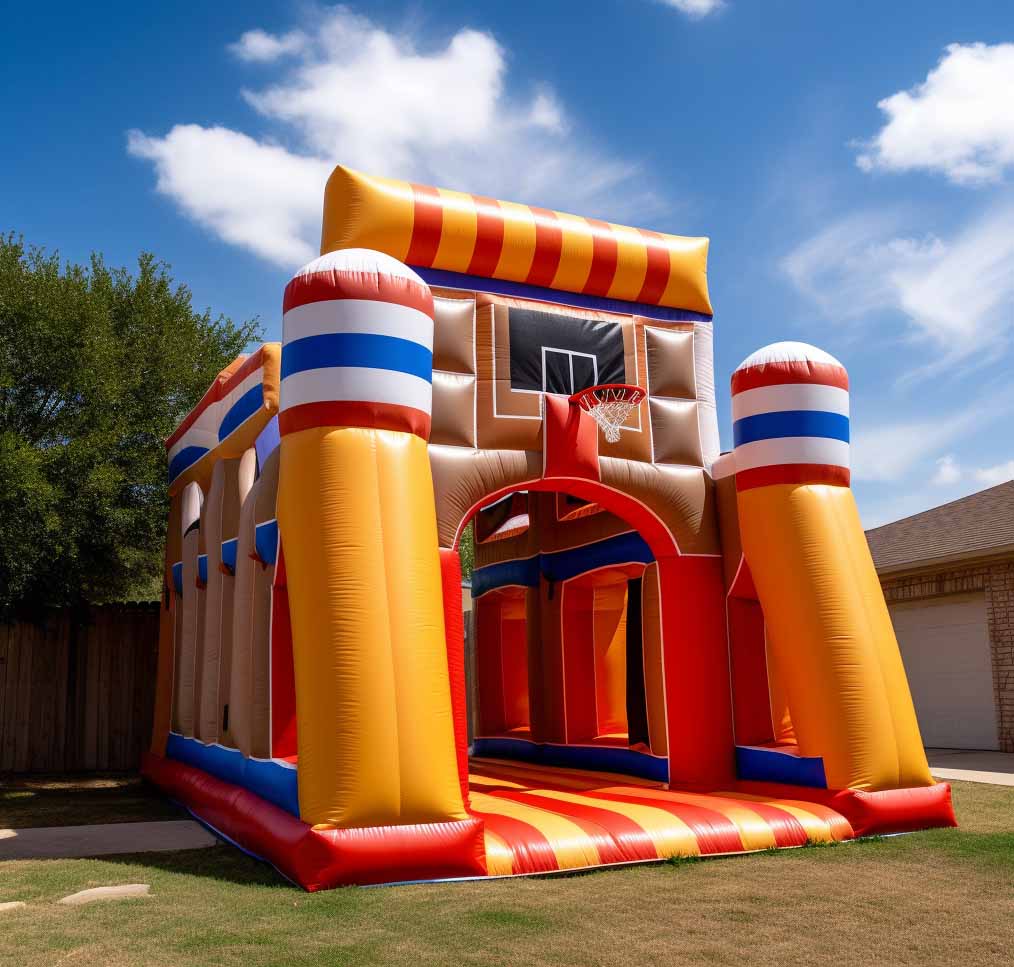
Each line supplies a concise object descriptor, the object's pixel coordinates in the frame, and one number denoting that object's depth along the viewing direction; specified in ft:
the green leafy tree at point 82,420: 32.35
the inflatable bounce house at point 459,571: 17.78
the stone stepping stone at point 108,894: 15.76
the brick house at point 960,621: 38.14
